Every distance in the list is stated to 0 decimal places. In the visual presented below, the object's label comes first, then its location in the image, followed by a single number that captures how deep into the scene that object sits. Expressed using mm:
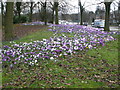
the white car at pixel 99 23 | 41088
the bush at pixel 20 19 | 30367
